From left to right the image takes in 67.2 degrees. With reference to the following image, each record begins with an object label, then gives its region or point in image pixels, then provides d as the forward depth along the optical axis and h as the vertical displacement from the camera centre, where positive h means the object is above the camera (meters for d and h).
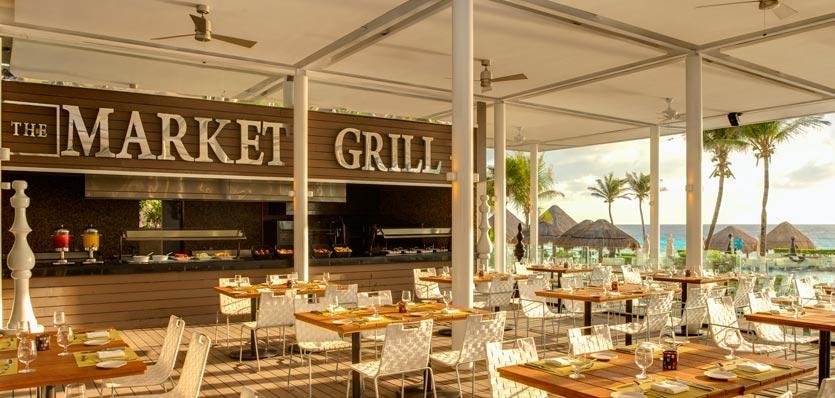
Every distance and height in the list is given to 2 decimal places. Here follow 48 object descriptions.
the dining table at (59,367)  3.34 -0.89
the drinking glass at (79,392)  2.46 -0.71
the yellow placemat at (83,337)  4.44 -0.89
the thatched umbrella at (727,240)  28.33 -1.34
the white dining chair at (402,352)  4.68 -1.07
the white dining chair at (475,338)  5.19 -1.07
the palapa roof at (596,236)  23.28 -0.92
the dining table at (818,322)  5.38 -0.98
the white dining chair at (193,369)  4.02 -1.03
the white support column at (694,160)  9.94 +0.81
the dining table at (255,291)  7.49 -0.98
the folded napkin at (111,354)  3.88 -0.88
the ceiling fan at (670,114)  11.58 +1.81
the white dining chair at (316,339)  5.77 -1.19
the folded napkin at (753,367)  3.54 -0.89
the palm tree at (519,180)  22.77 +1.15
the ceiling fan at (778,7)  6.64 +2.15
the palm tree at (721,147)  23.09 +2.49
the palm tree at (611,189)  36.03 +1.29
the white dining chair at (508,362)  3.84 -0.95
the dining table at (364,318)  5.16 -0.95
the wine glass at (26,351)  3.46 -0.76
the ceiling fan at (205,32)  7.45 +2.16
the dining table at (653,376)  3.21 -0.91
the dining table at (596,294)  7.15 -0.99
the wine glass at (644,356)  3.29 -0.76
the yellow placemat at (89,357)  3.76 -0.89
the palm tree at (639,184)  33.81 +1.47
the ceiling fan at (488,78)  9.46 +2.03
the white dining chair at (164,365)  4.62 -1.16
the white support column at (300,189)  10.74 +0.40
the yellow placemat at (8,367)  3.47 -0.88
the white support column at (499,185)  13.34 +0.58
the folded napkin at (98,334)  4.55 -0.89
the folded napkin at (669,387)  3.15 -0.90
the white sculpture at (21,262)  5.86 -0.46
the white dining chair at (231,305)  8.21 -1.23
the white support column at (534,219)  17.81 -0.22
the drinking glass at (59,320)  4.29 -0.73
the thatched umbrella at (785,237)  25.98 -1.11
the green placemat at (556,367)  3.54 -0.90
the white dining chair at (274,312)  6.66 -1.06
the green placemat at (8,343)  4.16 -0.88
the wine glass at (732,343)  3.86 -0.81
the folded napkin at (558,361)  3.68 -0.89
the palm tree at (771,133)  22.67 +2.84
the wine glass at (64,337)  4.00 -0.80
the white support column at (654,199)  16.02 +0.31
